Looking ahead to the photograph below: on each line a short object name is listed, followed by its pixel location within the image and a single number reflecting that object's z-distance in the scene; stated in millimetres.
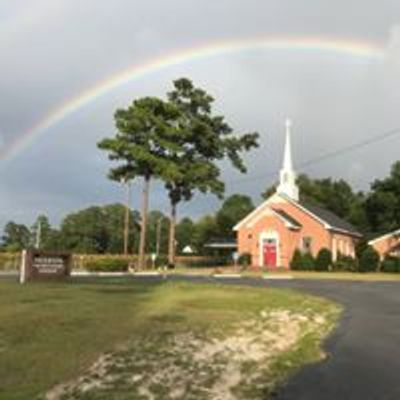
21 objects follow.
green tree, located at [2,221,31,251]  181000
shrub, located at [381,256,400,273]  65781
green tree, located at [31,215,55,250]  151150
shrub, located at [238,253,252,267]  74375
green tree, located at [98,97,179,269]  70750
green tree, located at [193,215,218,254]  127094
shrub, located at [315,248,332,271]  68688
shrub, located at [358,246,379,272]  67500
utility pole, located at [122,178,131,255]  74469
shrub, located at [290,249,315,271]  69188
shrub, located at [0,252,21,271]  74875
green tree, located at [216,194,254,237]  124438
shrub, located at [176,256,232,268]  83188
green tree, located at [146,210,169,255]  147750
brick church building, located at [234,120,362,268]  73688
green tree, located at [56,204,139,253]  146838
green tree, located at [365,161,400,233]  94850
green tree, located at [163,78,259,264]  74625
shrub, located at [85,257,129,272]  61969
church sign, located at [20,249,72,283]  34031
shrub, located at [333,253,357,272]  68812
